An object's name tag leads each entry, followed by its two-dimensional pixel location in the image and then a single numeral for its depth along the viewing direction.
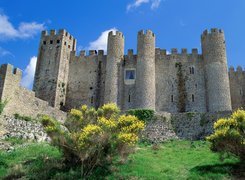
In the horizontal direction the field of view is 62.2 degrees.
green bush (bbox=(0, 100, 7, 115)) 15.35
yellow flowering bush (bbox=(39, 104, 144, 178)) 9.48
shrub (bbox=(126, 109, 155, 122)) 18.87
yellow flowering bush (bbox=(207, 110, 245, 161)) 10.14
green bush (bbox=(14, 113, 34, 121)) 16.26
